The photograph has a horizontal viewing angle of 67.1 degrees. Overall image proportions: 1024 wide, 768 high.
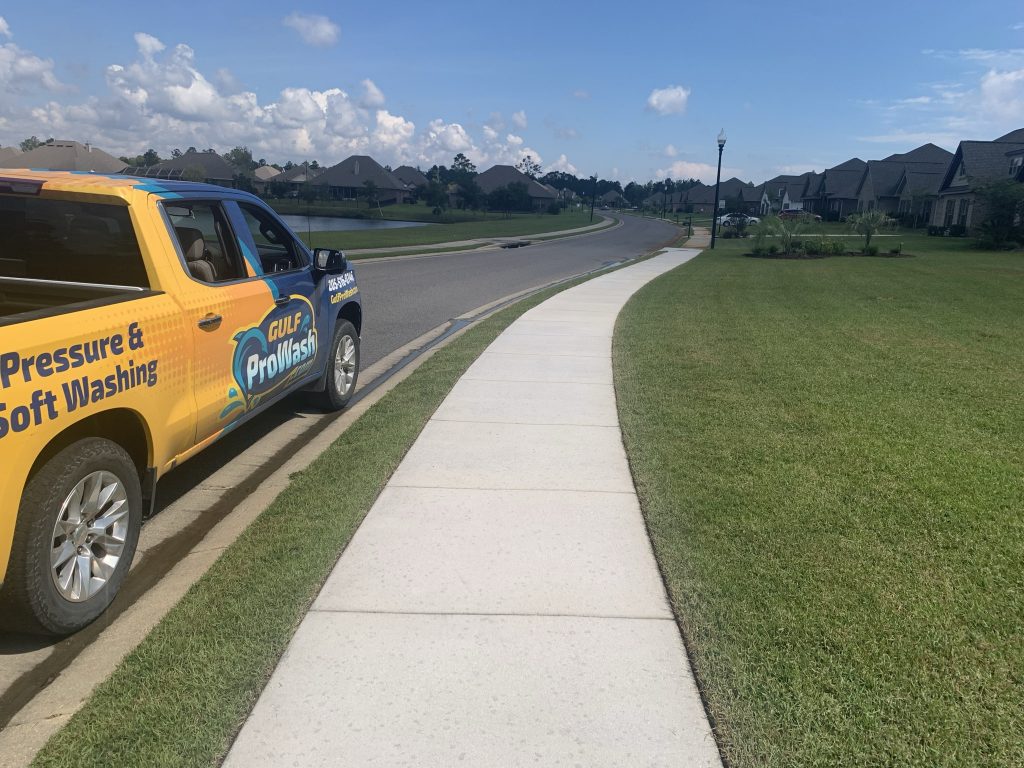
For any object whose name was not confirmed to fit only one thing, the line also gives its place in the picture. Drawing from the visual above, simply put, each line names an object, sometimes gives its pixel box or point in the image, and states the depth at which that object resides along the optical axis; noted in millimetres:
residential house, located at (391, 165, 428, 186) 141875
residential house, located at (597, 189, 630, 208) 192250
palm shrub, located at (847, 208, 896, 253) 30025
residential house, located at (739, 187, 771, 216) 115075
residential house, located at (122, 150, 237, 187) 99438
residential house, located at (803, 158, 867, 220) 75438
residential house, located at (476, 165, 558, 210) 116750
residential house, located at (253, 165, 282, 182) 134500
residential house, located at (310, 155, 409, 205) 115125
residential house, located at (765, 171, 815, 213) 97338
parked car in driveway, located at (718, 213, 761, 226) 67512
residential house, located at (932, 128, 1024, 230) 45688
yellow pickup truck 3057
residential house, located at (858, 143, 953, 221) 58828
